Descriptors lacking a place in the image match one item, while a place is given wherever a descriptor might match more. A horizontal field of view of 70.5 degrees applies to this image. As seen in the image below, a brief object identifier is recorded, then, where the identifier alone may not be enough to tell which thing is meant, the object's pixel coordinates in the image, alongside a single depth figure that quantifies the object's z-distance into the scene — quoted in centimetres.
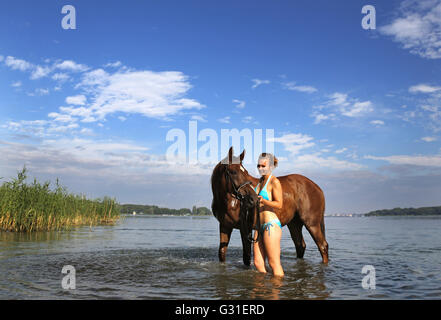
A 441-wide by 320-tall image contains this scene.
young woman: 507
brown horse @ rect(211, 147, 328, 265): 632
